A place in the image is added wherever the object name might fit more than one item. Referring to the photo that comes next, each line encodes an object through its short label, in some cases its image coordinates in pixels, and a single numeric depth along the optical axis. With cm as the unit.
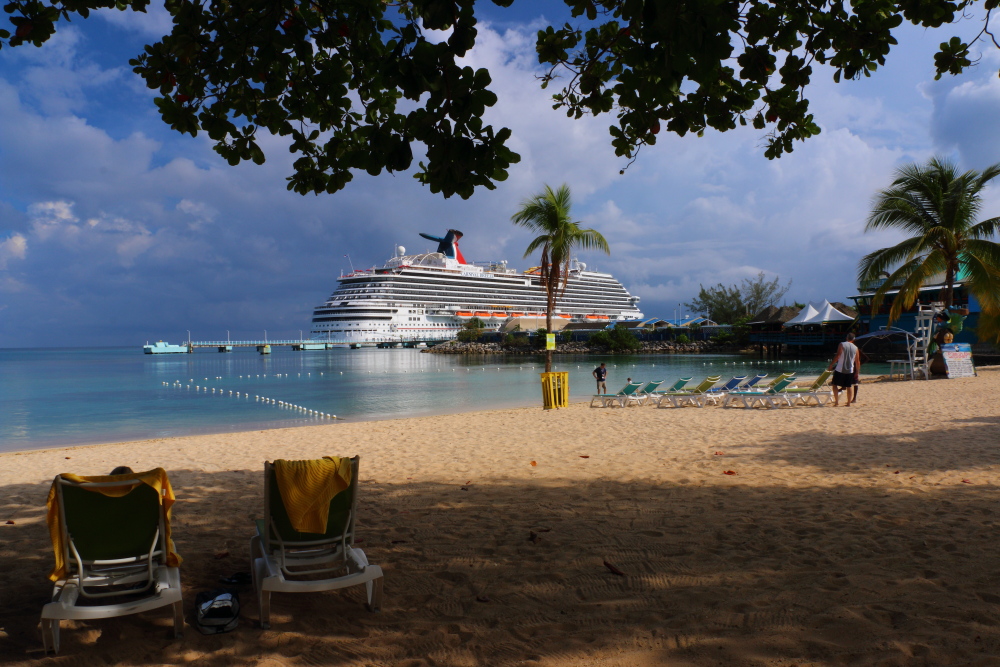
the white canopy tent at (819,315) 3553
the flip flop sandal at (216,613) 235
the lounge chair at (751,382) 1149
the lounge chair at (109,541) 221
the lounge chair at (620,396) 1164
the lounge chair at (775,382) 1105
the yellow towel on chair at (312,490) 249
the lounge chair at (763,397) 1026
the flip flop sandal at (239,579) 283
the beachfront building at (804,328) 3581
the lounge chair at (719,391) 1120
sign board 1454
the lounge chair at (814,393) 1030
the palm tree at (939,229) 1525
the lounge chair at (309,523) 246
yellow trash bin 1156
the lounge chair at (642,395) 1161
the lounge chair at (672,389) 1180
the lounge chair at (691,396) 1118
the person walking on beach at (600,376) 1499
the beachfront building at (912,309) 2494
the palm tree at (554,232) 1203
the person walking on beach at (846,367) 953
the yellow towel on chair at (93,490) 223
